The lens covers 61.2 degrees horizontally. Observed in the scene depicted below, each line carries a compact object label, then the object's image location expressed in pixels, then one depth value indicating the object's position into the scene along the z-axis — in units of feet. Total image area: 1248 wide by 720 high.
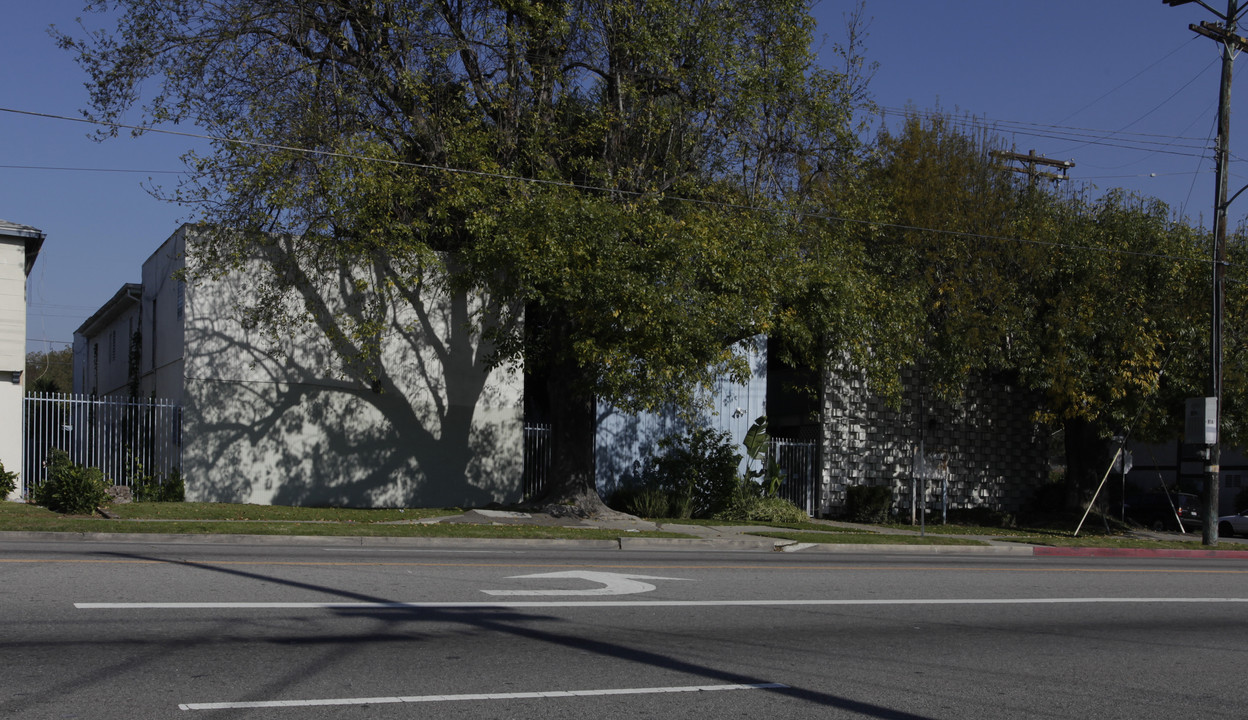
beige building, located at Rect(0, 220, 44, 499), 68.85
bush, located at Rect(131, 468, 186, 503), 71.51
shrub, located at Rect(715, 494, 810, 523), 78.54
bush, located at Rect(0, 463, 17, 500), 66.69
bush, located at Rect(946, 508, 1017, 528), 93.87
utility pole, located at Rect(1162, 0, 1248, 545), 76.02
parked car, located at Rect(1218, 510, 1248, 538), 110.83
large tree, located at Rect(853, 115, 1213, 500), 80.74
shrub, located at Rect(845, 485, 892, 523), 88.12
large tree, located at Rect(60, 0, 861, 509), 60.59
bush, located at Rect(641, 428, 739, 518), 81.35
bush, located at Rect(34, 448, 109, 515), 59.72
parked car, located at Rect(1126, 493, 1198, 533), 106.93
